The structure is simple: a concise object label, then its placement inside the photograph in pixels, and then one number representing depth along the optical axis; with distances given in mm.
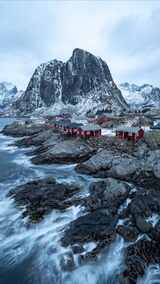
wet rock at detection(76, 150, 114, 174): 37531
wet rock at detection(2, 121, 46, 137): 83112
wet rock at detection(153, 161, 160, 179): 33250
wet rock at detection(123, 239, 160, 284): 16250
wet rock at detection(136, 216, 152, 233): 20312
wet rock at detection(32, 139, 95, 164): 44344
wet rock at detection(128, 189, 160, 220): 22875
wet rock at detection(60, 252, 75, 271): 17577
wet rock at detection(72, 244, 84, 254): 18509
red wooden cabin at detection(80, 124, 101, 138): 54375
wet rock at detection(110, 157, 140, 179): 34156
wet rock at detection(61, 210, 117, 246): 19797
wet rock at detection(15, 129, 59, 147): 61719
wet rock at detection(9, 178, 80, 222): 25088
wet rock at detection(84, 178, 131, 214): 24603
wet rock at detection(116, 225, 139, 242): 19756
